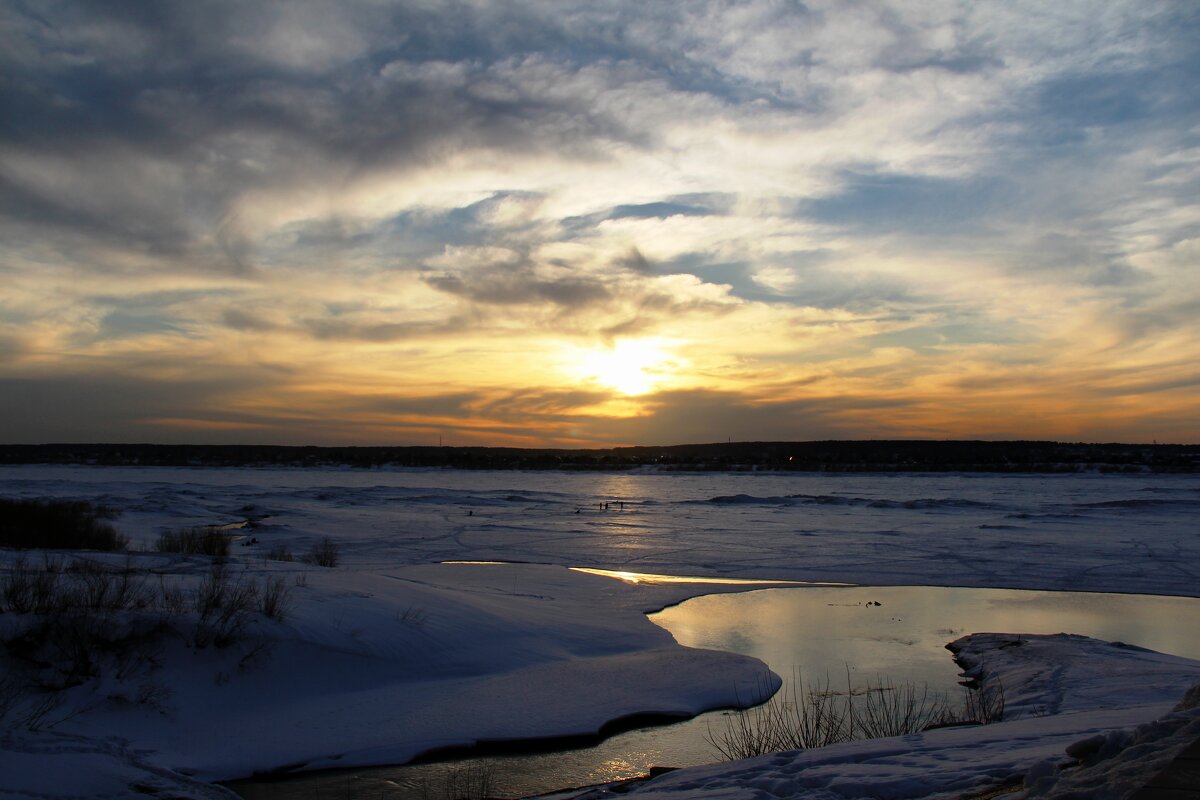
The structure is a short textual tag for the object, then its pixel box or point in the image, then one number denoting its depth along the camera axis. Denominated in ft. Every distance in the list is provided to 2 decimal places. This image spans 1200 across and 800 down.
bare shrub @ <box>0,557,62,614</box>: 25.82
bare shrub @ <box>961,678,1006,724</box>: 24.76
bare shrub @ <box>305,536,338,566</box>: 54.85
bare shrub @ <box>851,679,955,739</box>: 23.27
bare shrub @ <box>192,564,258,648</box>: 27.04
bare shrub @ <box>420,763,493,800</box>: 20.88
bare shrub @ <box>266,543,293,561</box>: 55.44
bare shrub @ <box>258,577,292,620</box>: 29.19
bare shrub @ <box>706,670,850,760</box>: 22.09
